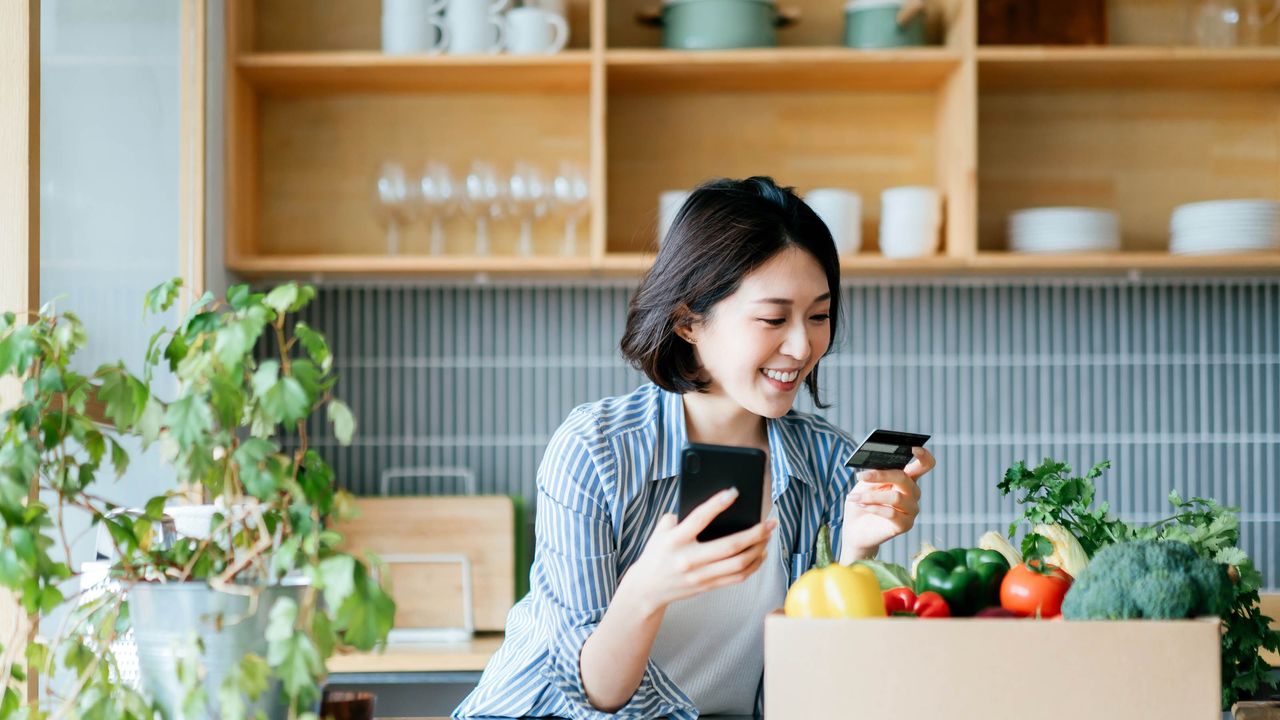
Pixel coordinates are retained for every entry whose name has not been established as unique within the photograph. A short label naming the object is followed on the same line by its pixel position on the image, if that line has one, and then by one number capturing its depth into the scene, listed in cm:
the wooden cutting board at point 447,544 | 257
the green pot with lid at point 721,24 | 264
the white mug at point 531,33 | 264
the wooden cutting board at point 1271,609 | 245
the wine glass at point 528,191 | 269
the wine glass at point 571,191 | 268
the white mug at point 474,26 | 265
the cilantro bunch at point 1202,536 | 129
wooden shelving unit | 288
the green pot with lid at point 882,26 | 267
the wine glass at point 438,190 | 269
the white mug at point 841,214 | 264
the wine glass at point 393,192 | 269
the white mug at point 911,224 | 266
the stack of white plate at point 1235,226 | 258
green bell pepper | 115
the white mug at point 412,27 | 266
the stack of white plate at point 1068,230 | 263
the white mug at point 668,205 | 260
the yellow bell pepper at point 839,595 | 102
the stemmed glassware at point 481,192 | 269
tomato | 110
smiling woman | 135
